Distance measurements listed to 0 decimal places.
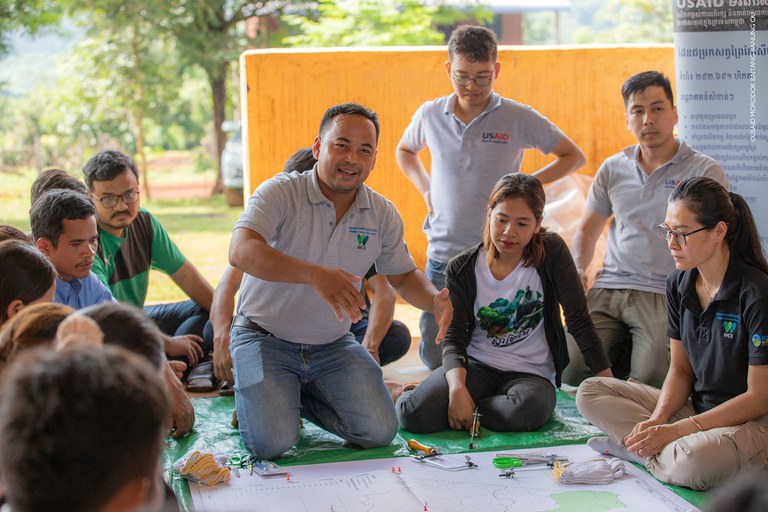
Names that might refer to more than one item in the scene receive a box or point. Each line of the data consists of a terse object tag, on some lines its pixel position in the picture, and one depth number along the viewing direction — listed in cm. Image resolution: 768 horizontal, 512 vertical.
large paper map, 286
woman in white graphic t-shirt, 363
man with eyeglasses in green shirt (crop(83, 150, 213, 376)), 401
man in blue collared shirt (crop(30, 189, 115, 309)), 337
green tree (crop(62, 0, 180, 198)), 1179
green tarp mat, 334
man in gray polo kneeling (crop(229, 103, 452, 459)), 333
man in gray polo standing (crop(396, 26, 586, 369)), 430
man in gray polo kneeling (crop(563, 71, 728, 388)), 405
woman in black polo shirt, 295
